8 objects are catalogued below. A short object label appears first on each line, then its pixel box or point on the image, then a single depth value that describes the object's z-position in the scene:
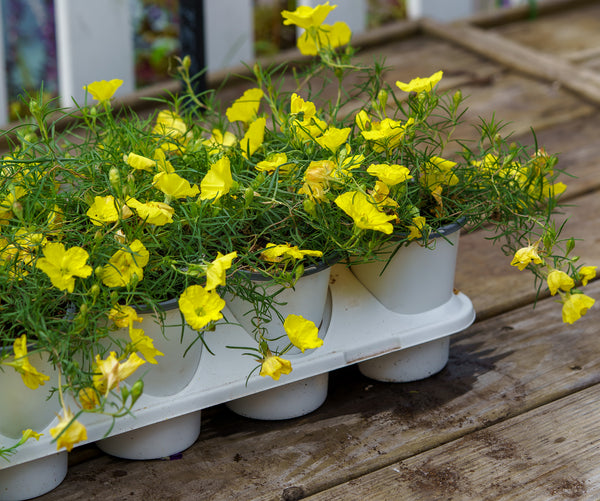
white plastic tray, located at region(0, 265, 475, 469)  1.20
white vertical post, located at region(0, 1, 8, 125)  2.00
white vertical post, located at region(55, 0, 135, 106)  2.03
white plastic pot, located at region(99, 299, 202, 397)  1.18
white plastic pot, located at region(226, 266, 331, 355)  1.21
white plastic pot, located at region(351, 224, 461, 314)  1.26
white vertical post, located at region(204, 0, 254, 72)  2.20
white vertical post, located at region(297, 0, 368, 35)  2.35
